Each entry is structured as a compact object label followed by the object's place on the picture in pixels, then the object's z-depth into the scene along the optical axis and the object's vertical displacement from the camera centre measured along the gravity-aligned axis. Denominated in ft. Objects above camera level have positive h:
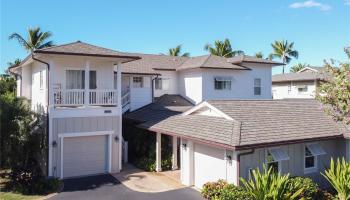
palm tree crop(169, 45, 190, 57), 181.78 +27.82
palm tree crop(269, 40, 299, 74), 207.41 +32.47
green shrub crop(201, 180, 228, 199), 43.06 -12.24
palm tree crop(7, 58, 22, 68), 152.05 +17.43
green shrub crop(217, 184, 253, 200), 39.70 -11.67
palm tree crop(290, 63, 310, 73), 238.13 +24.90
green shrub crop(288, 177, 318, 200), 41.98 -11.59
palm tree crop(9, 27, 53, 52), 144.77 +27.37
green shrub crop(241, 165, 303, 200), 37.65 -10.61
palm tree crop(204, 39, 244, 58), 168.35 +26.80
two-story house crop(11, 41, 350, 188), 46.24 -4.44
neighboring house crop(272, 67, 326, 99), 123.95 +6.45
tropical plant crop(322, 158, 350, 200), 41.06 -10.38
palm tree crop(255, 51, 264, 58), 207.24 +29.86
